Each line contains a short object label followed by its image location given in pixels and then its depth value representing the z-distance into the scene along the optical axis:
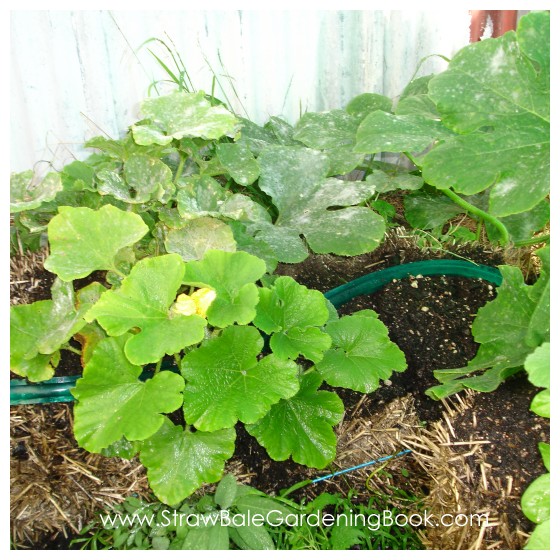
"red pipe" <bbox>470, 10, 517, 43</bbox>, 2.00
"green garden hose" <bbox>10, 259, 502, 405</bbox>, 1.60
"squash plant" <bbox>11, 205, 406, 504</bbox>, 1.14
